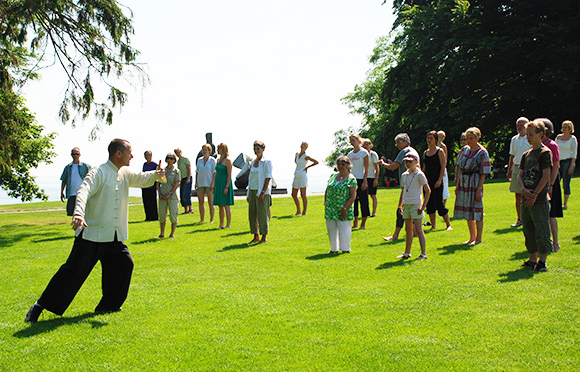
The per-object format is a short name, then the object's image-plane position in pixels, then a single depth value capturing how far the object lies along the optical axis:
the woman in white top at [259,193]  11.37
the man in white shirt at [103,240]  5.94
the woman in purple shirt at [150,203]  16.72
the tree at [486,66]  30.84
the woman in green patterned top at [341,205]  9.59
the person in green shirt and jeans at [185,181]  16.53
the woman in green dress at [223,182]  13.34
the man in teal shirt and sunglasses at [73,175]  13.61
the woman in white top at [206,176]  14.86
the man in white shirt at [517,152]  10.38
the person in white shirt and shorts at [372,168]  12.78
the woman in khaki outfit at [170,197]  12.61
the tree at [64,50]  15.79
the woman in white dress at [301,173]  16.23
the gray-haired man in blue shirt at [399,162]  10.23
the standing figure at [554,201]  8.27
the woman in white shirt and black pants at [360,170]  12.20
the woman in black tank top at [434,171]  10.73
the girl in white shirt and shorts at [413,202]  8.68
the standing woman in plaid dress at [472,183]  9.54
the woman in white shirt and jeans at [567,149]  11.95
